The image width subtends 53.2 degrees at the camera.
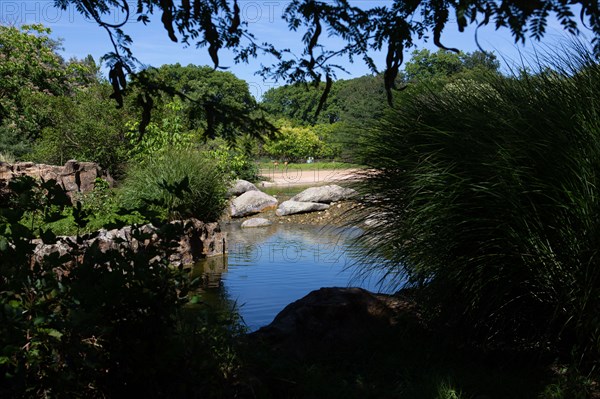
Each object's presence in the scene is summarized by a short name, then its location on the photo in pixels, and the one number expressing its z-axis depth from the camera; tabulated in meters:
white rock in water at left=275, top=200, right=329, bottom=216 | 16.34
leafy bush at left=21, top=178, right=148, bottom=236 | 9.05
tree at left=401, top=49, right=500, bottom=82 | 55.97
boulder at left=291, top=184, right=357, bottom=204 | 17.31
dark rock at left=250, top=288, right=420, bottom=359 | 4.45
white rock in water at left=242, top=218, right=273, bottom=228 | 14.87
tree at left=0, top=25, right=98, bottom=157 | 19.62
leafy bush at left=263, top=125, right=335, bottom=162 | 39.44
